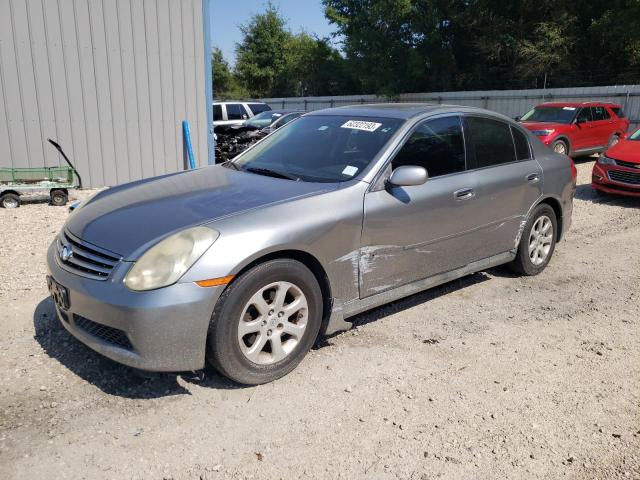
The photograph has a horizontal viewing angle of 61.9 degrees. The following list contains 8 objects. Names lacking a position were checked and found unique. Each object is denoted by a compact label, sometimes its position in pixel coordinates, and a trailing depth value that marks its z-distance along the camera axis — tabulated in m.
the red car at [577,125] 13.39
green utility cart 7.93
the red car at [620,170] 9.03
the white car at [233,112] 17.28
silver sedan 2.86
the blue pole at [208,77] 9.93
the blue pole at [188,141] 10.04
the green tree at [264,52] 50.03
